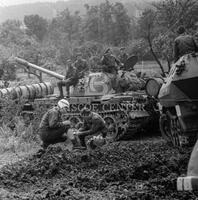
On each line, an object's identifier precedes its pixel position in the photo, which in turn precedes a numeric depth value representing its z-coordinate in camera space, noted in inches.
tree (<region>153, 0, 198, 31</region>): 810.8
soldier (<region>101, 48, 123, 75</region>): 600.4
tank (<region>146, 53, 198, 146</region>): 377.1
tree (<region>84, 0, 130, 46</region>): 1611.7
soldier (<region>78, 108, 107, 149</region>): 438.6
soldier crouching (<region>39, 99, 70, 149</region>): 430.3
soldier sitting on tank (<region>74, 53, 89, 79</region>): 636.7
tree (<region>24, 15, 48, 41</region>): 2074.8
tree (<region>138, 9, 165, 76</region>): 1053.2
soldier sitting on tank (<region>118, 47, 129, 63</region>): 778.2
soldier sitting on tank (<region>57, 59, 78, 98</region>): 631.2
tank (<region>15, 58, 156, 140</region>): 537.3
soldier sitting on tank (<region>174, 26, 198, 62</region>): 427.2
